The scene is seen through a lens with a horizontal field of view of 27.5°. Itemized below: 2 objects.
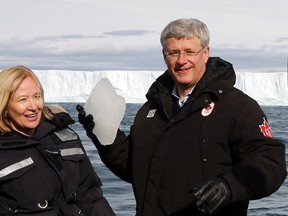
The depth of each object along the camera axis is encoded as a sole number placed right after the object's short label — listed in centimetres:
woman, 303
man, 313
